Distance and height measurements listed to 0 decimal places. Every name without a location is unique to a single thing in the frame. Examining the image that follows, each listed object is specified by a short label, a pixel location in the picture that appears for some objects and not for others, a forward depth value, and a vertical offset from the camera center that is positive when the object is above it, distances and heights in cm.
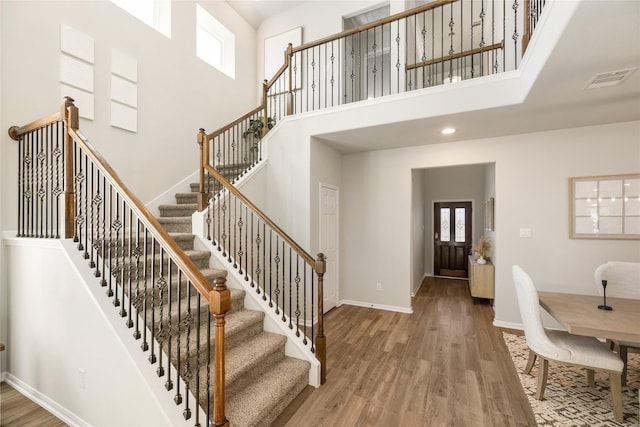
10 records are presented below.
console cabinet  503 -118
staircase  206 -127
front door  738 -64
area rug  222 -156
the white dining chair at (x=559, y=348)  221 -109
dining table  206 -82
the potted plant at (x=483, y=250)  538 -69
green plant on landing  501 +147
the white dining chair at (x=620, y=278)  301 -68
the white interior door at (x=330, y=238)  463 -42
